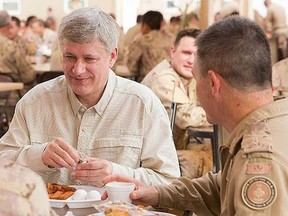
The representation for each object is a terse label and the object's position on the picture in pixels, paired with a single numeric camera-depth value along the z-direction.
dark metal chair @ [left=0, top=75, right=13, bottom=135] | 7.59
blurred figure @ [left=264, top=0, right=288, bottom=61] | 10.41
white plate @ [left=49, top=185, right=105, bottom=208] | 1.68
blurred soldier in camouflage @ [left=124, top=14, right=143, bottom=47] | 10.75
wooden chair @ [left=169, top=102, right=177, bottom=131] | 3.34
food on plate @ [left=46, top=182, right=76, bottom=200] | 1.74
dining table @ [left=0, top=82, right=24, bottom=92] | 6.88
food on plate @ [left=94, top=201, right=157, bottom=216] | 1.44
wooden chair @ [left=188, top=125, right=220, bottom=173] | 3.80
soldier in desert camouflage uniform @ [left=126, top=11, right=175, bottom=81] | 8.26
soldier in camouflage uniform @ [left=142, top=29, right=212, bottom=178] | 3.82
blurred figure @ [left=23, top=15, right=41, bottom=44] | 11.03
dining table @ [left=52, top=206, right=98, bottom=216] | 1.64
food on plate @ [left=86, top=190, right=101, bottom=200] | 1.72
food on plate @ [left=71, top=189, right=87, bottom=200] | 1.72
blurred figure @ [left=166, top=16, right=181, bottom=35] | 9.18
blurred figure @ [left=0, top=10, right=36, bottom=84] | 8.27
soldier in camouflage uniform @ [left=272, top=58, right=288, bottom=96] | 5.91
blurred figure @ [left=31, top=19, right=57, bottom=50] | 11.74
